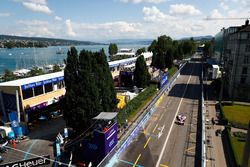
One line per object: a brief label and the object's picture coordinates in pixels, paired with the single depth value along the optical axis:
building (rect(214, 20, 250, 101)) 50.53
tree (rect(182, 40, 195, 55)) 148.94
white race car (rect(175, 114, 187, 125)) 35.88
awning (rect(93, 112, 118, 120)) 24.48
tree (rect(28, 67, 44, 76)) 76.44
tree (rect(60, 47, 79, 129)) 26.91
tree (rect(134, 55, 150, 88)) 53.50
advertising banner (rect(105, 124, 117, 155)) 23.57
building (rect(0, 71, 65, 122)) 33.62
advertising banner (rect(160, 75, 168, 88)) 60.47
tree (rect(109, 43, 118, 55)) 142.25
